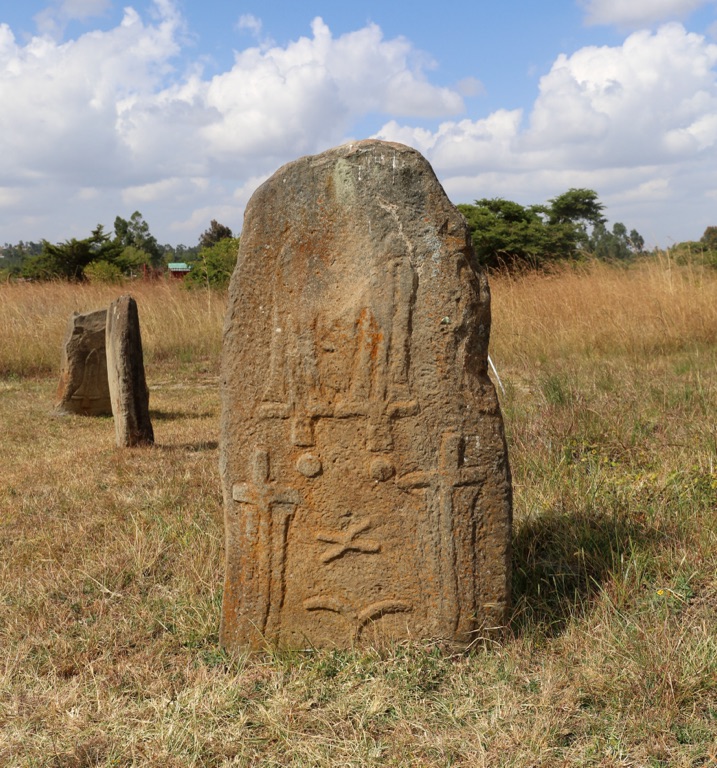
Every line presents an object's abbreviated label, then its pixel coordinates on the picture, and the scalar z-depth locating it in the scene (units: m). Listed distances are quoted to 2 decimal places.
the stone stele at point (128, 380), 5.79
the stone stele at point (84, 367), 7.30
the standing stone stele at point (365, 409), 2.63
